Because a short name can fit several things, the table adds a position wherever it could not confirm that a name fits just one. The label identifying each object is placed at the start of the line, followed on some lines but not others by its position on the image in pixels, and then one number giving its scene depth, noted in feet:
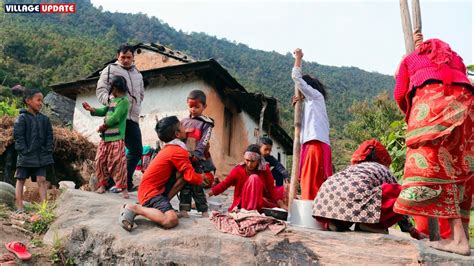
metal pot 13.12
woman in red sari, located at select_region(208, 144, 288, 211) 15.62
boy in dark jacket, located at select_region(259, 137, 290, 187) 19.80
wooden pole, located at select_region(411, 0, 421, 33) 13.03
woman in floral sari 10.69
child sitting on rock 11.77
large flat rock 10.74
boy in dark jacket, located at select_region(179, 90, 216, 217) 15.03
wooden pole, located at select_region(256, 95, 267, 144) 43.23
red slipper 11.53
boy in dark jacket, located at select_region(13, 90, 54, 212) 17.47
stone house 41.16
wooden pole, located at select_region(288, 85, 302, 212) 14.92
